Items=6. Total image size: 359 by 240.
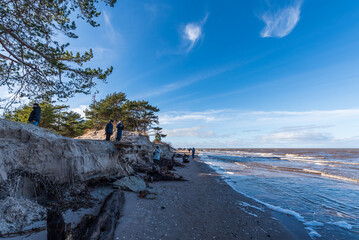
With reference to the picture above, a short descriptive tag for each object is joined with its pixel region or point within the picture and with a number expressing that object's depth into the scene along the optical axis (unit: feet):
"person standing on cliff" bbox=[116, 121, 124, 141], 40.53
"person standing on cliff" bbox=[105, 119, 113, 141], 38.17
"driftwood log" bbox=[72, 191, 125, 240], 11.20
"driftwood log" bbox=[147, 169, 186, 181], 35.77
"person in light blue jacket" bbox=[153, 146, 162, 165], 45.49
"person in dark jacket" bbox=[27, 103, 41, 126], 26.18
